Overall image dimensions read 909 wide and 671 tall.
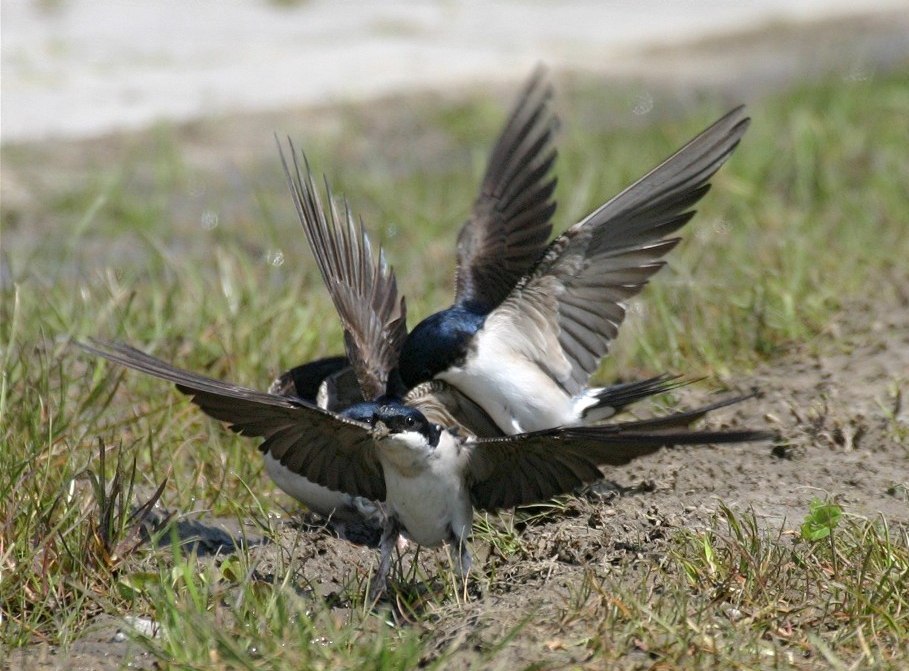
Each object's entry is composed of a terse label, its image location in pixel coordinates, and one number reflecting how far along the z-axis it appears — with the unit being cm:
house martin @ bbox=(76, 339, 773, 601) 656
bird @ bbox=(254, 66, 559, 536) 834
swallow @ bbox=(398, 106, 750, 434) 811
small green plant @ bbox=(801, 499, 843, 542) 690
